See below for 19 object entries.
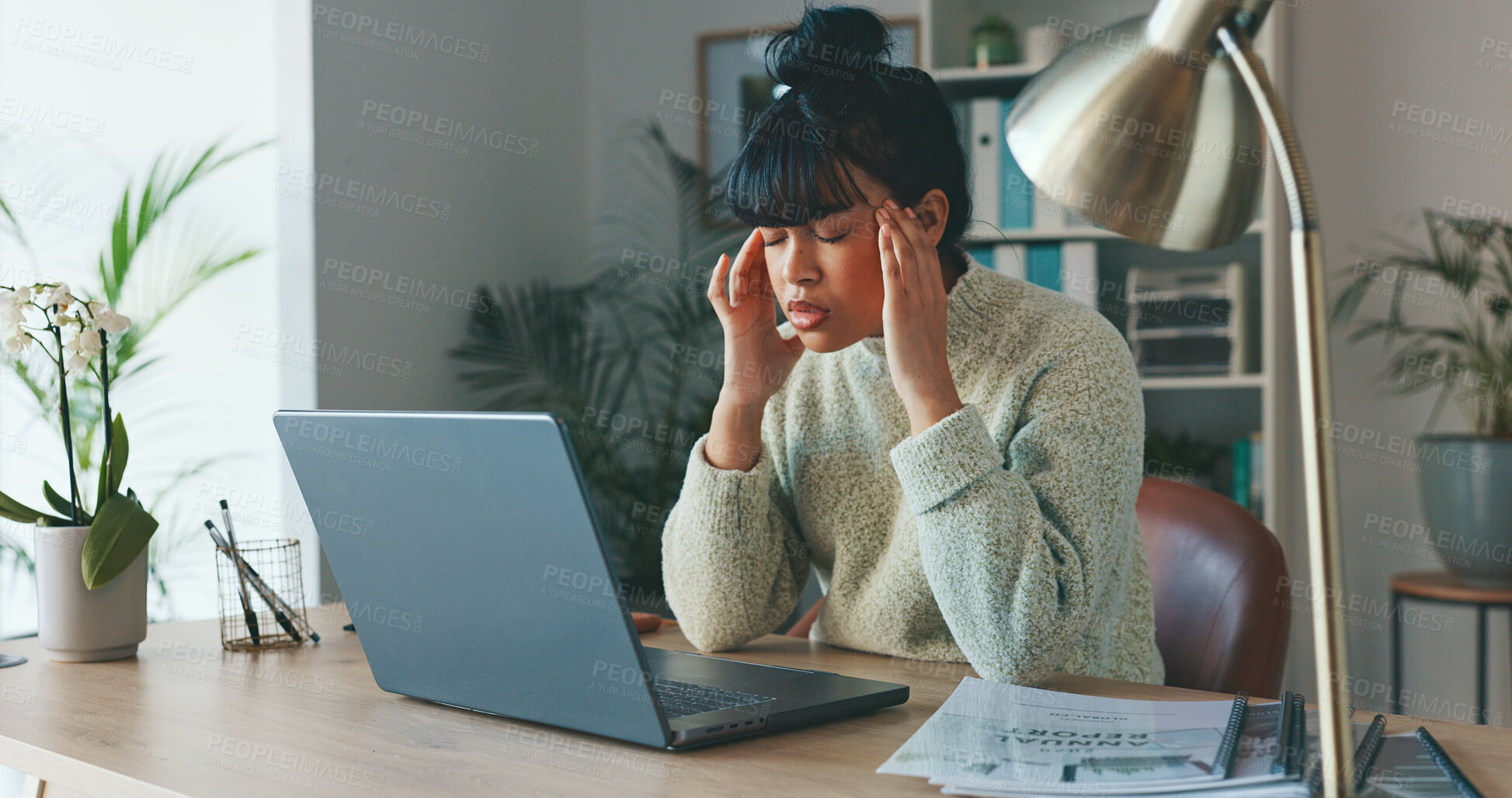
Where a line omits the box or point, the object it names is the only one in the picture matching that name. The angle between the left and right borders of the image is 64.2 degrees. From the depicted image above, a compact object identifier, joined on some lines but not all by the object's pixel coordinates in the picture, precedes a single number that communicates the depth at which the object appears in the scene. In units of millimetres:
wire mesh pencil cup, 1173
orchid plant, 1111
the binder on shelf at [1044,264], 2506
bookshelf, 2408
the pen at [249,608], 1170
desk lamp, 542
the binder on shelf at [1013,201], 2523
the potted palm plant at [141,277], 2143
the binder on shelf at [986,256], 2584
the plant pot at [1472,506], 2137
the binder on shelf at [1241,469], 2453
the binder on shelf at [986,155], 2486
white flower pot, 1102
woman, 959
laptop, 699
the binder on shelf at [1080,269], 2471
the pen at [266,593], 1173
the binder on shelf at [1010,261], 2531
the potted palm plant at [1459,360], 2158
